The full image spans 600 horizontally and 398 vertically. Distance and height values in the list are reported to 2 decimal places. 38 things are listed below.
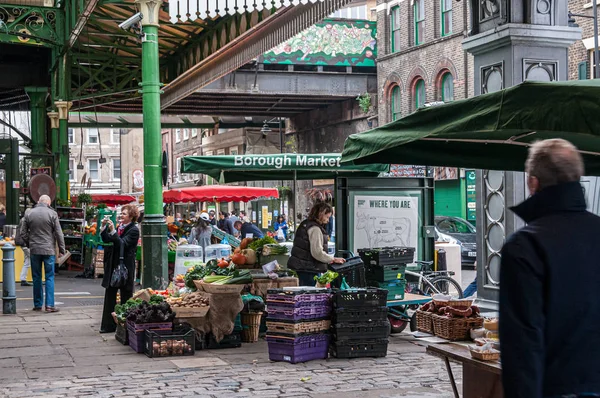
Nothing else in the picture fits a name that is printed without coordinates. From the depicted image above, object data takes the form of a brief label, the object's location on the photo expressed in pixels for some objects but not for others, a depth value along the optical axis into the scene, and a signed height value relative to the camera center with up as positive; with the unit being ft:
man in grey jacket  47.21 -2.02
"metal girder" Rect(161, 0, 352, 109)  42.86 +9.47
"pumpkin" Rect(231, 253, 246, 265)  40.60 -2.57
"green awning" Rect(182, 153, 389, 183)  46.37 +2.05
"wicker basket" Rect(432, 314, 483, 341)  26.66 -3.89
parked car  84.53 -3.38
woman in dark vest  36.42 -1.88
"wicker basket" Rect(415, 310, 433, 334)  29.19 -4.05
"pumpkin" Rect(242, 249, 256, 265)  41.03 -2.42
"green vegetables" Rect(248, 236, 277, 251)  42.06 -1.92
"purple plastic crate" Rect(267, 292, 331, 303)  31.22 -3.40
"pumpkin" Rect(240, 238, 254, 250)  43.32 -1.96
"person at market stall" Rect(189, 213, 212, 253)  75.92 -2.54
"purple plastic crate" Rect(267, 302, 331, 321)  31.12 -3.89
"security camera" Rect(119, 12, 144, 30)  44.47 +9.31
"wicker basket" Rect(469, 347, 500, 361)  19.13 -3.38
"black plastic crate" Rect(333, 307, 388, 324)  31.83 -4.08
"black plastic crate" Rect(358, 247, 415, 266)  37.37 -2.35
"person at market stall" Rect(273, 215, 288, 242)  109.38 -2.92
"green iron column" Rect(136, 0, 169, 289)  42.93 +2.17
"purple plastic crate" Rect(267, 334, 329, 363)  31.09 -5.19
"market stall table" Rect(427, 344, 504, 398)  18.99 -3.85
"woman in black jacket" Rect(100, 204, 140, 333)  38.40 -2.14
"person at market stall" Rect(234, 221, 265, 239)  75.27 -2.33
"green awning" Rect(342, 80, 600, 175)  17.61 +1.66
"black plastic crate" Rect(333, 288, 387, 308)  31.86 -3.49
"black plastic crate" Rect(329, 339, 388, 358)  31.99 -5.35
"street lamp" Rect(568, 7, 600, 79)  85.08 +15.04
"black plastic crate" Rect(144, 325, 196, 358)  32.81 -5.18
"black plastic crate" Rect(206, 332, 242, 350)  34.71 -5.46
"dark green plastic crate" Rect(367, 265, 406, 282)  37.14 -3.03
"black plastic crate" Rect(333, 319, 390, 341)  31.89 -4.68
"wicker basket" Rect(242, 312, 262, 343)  36.24 -5.02
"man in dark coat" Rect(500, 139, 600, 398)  11.23 -1.30
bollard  45.68 -3.87
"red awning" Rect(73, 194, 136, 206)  149.38 +1.13
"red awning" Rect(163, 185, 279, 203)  88.69 +1.04
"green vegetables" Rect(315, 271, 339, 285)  33.93 -2.90
